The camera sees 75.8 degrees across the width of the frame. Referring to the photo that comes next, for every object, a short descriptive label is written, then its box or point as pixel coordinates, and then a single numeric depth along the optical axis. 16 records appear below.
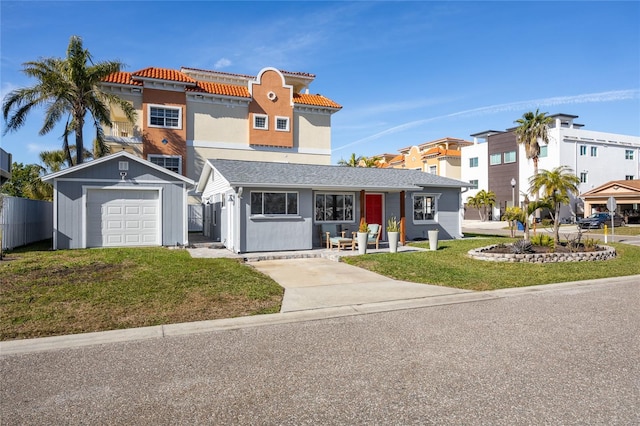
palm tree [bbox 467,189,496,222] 50.00
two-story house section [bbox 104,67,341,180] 28.89
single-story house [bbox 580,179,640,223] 39.97
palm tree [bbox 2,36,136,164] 22.44
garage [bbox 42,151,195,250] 16.03
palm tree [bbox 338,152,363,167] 44.81
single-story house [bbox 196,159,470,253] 15.76
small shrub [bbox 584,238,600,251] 14.79
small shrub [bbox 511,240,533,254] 13.56
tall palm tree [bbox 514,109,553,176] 37.64
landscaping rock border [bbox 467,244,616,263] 13.05
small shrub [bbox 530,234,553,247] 15.02
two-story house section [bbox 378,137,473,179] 57.66
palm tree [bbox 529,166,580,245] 16.44
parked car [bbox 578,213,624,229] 35.41
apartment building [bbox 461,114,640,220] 45.62
